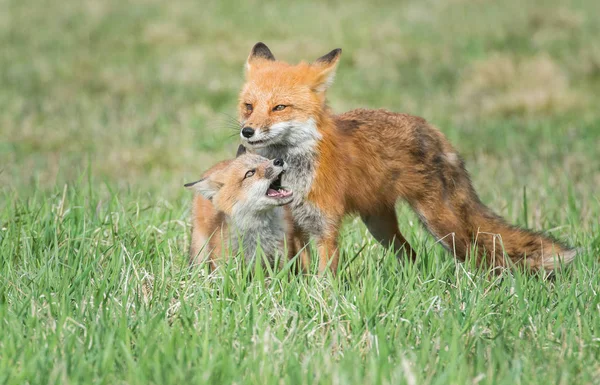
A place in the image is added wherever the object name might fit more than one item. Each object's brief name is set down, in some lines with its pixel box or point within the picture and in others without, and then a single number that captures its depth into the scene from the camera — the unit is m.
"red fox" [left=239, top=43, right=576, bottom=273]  11.36
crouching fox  11.95
